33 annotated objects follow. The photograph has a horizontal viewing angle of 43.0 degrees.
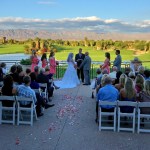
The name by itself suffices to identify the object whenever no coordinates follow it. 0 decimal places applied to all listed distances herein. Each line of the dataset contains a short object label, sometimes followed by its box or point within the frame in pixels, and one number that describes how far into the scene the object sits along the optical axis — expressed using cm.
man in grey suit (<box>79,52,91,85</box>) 933
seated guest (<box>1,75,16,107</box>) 495
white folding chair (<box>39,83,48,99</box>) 633
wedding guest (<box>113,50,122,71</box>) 919
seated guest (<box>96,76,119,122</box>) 468
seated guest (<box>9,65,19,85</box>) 580
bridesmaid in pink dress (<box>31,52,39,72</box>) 1007
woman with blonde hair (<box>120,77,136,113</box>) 460
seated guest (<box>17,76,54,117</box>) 490
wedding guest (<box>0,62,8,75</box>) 754
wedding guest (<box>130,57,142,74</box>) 846
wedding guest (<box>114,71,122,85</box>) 618
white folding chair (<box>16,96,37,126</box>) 474
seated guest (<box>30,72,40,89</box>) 554
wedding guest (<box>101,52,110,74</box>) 916
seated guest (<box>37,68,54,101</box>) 650
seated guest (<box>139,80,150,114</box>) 479
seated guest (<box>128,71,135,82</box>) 581
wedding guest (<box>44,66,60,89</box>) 698
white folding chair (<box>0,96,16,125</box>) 478
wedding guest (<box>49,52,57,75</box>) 999
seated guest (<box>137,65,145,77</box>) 644
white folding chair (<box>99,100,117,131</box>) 448
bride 932
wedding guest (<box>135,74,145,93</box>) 496
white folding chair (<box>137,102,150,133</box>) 444
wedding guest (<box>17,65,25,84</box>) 594
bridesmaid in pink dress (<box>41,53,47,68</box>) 990
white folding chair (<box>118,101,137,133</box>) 445
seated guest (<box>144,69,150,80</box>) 602
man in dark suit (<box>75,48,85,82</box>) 1003
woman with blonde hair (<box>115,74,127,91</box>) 513
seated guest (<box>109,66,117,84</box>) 690
